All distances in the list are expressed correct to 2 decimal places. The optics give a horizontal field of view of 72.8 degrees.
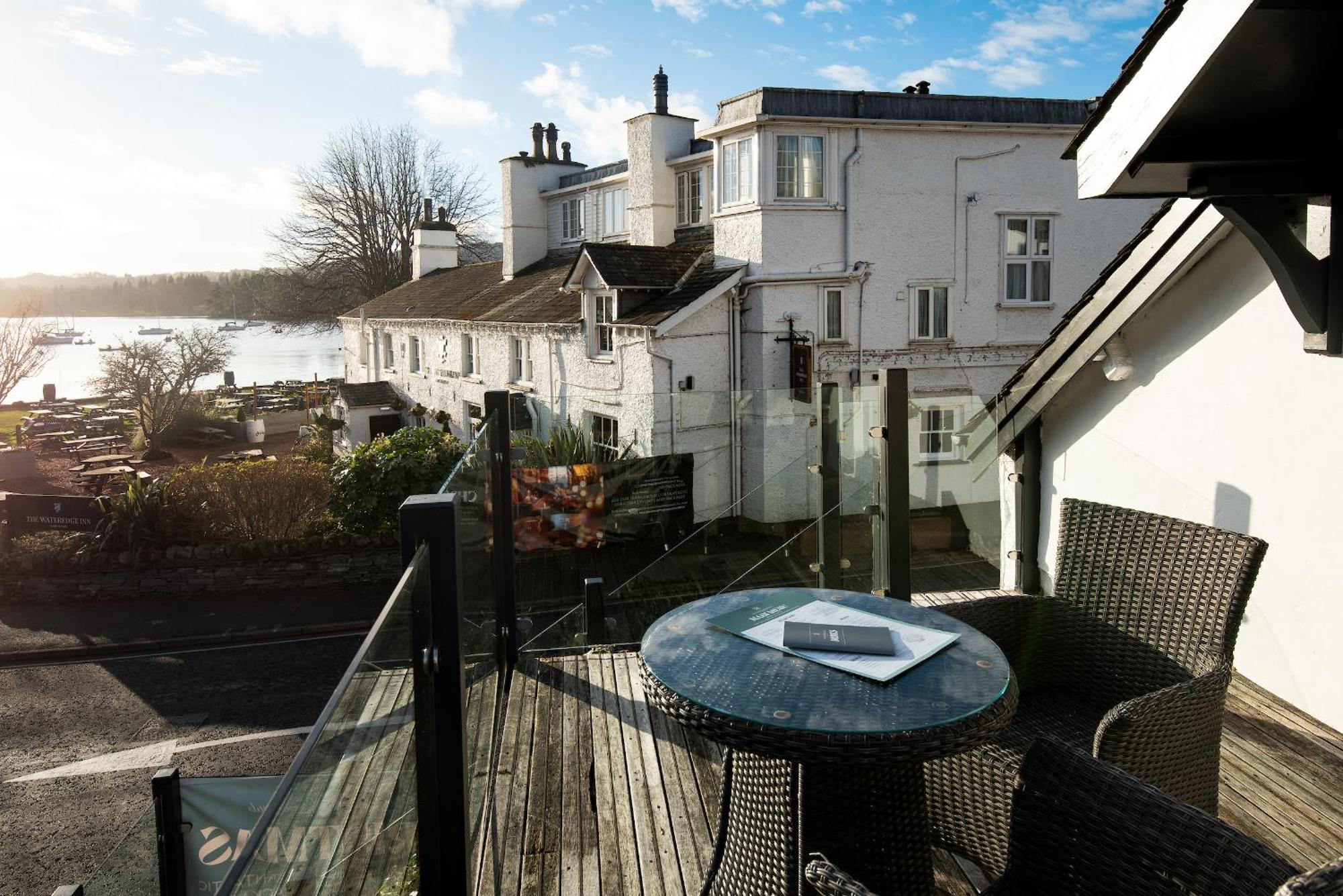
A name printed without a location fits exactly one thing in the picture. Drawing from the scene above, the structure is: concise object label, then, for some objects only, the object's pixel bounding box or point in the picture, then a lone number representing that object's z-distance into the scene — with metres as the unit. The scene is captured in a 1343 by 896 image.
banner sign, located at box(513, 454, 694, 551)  6.68
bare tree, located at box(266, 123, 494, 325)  40.56
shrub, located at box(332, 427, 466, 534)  13.69
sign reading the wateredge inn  14.09
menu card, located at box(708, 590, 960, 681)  2.65
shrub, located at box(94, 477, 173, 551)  13.90
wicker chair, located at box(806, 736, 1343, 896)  1.86
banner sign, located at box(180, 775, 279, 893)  4.44
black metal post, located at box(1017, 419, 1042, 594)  6.41
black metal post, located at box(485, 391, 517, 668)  4.96
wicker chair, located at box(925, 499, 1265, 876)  2.79
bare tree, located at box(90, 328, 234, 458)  26.55
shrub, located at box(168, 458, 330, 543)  14.14
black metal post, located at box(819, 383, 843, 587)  5.72
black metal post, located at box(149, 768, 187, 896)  3.61
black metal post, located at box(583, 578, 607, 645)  5.87
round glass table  2.30
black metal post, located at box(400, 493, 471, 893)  2.20
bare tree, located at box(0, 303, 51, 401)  26.75
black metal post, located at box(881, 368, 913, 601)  5.10
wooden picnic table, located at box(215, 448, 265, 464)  20.09
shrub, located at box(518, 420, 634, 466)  6.59
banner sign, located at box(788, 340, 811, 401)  17.02
